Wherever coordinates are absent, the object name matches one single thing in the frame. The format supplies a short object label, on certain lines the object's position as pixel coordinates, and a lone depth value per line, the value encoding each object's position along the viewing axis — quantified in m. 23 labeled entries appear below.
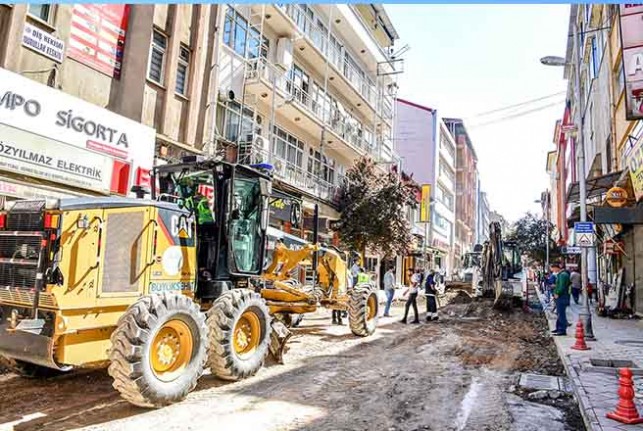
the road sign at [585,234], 11.49
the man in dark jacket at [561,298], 11.71
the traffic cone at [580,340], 9.84
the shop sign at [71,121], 9.67
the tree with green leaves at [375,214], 22.67
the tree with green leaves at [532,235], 55.16
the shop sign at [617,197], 13.30
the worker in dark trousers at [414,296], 14.73
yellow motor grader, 5.28
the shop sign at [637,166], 11.57
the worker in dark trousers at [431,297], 15.06
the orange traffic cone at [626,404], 5.10
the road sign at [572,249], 15.58
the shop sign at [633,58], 10.02
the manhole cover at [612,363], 8.30
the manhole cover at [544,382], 7.05
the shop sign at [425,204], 40.31
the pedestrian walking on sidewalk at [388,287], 16.59
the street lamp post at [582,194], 11.28
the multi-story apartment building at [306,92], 17.89
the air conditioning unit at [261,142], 18.62
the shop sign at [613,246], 16.70
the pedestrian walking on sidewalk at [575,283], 21.38
